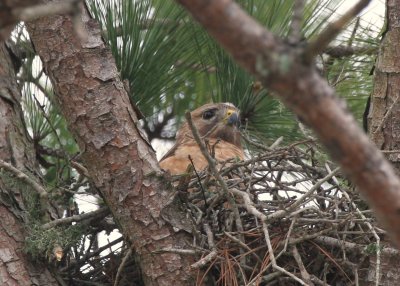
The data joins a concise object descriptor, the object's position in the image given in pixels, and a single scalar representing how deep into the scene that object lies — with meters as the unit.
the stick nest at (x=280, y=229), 6.27
